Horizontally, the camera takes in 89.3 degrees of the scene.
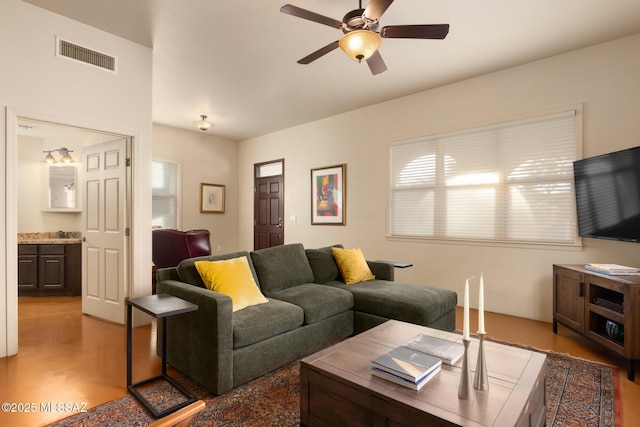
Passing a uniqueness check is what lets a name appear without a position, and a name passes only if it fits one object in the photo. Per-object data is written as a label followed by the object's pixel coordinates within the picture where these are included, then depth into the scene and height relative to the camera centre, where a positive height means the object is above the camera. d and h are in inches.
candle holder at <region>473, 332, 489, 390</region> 56.6 -28.6
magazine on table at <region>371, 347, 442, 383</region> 57.9 -28.7
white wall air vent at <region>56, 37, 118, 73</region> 116.0 +58.9
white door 140.2 -8.4
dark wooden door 259.3 +0.5
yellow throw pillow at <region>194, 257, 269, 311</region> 97.9 -21.2
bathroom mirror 216.2 +15.5
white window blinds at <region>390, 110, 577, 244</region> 139.3 +14.8
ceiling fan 88.2 +52.9
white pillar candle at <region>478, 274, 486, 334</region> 50.7 -17.1
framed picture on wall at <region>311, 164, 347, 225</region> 215.6 +12.2
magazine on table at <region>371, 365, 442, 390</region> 56.6 -30.0
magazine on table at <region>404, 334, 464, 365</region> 66.8 -29.5
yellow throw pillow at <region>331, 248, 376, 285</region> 140.0 -23.5
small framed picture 264.5 +12.1
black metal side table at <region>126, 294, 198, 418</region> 76.6 -27.4
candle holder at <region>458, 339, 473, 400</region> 53.9 -28.0
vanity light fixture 214.5 +36.7
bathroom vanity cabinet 188.4 -34.4
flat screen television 108.1 +6.7
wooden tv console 93.2 -30.4
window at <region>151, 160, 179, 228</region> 241.0 +13.8
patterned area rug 73.4 -47.3
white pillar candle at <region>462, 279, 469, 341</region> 53.0 -17.4
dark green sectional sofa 84.0 -31.4
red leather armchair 169.2 -17.8
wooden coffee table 50.9 -30.9
